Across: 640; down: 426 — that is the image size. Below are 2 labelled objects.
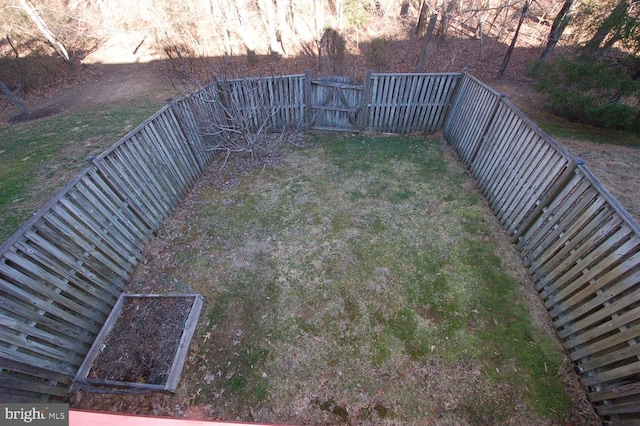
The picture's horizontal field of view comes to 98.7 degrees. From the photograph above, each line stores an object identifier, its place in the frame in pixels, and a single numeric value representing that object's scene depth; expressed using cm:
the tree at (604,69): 644
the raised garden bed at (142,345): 329
